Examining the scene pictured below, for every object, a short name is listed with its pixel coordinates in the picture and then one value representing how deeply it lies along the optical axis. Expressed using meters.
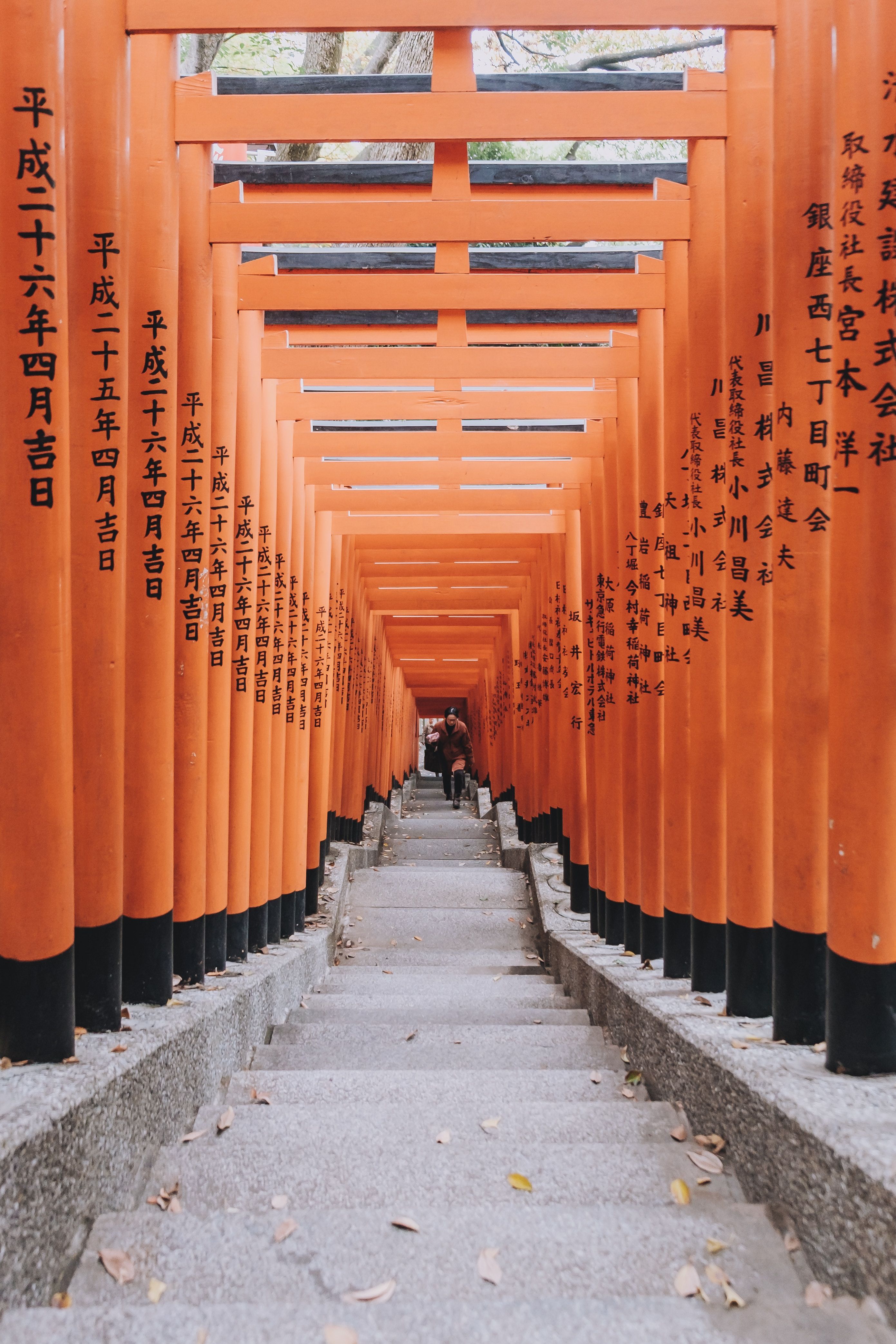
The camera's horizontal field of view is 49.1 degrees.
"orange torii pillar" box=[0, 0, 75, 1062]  2.84
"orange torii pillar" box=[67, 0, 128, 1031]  3.39
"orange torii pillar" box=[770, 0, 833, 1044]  3.23
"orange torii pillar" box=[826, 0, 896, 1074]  2.75
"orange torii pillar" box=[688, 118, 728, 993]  4.29
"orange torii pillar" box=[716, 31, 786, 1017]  3.75
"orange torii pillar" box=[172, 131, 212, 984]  4.56
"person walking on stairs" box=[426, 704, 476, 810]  17.11
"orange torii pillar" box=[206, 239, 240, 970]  5.05
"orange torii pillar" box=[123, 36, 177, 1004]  3.90
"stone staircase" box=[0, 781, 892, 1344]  1.99
